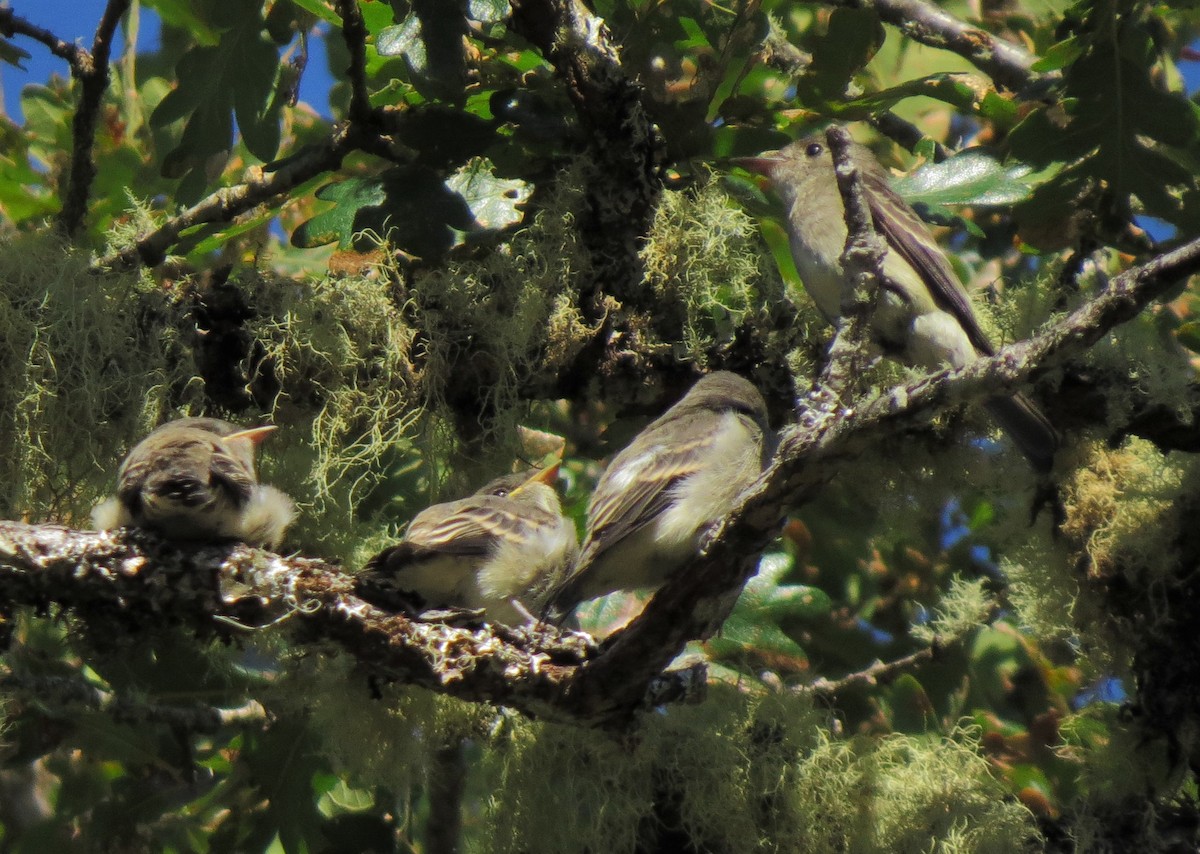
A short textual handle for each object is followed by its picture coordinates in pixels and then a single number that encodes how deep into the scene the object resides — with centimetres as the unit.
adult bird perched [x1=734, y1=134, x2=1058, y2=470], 869
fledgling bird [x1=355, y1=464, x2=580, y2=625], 721
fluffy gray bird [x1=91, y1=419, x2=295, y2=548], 652
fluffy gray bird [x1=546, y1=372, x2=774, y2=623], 750
